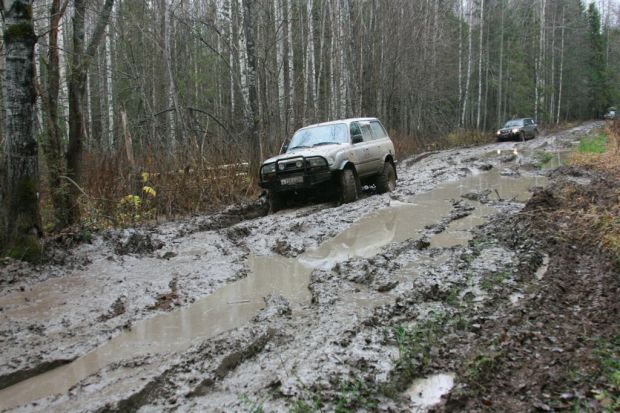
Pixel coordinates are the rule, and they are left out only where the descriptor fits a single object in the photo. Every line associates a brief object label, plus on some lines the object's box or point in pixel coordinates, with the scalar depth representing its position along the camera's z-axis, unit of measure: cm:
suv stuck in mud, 995
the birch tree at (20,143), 581
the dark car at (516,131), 3228
